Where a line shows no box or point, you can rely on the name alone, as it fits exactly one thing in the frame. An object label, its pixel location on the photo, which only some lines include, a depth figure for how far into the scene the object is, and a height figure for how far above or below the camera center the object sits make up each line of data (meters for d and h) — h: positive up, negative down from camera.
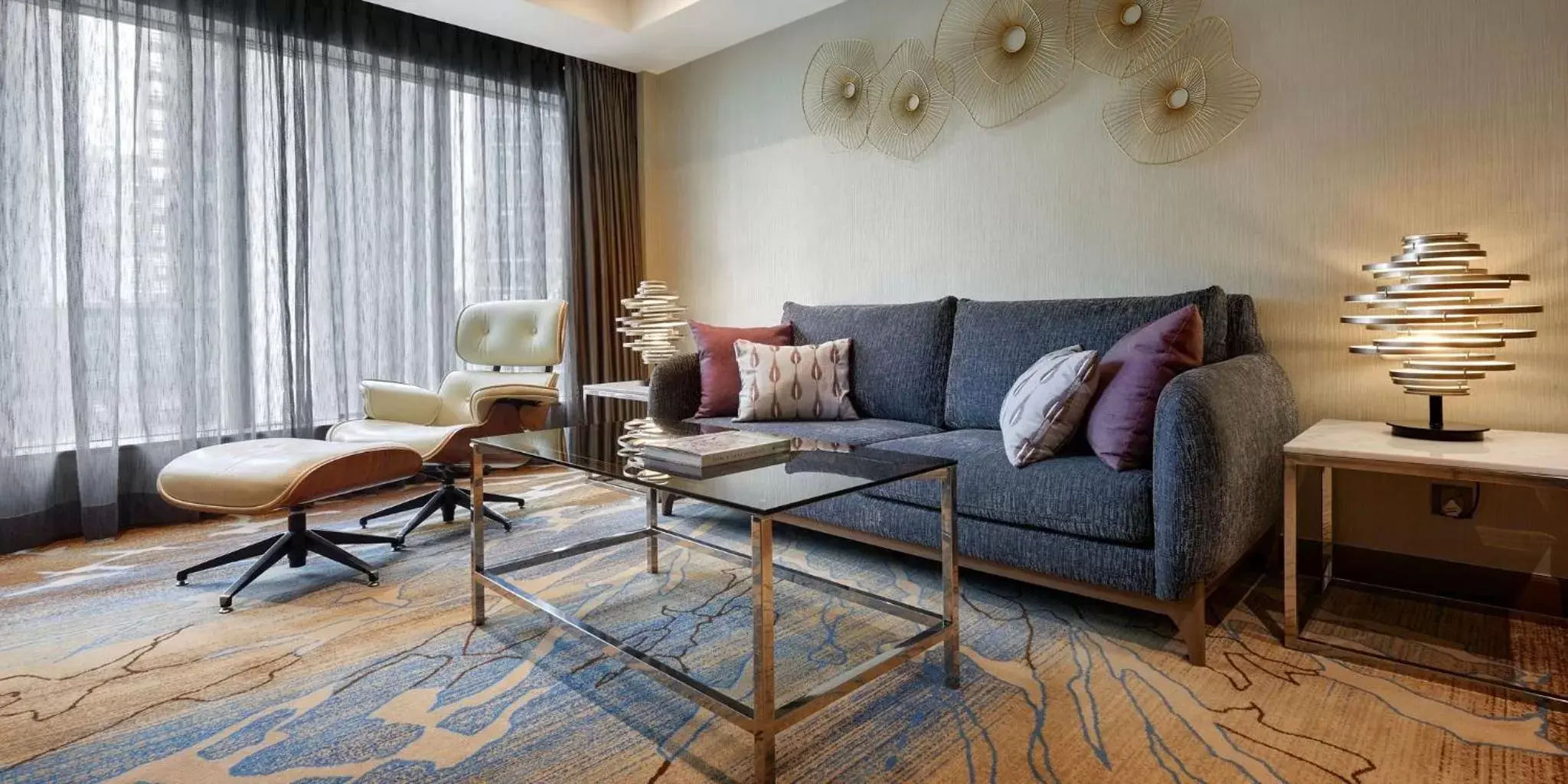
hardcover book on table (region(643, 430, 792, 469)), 1.78 -0.17
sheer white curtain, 2.95 +0.69
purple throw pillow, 2.04 -0.04
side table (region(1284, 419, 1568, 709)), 1.66 -0.20
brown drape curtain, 4.46 +0.90
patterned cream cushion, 3.01 -0.03
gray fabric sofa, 1.83 -0.23
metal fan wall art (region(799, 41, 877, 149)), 3.63 +1.33
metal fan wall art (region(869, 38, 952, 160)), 3.38 +1.18
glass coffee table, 1.37 -0.31
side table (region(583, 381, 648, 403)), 3.70 -0.06
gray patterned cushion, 2.16 -0.10
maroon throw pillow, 3.16 +0.05
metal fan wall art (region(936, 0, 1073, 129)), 3.00 +1.25
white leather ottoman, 2.19 -0.27
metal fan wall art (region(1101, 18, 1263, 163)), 2.61 +0.91
